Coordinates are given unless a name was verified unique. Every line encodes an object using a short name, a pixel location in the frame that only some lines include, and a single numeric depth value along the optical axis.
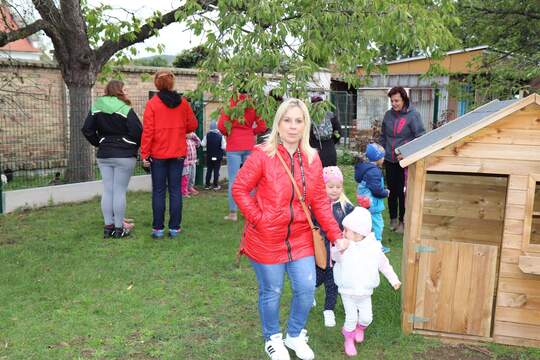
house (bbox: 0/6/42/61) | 42.30
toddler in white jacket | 3.79
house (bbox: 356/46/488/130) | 15.44
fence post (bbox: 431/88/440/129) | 14.27
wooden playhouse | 3.88
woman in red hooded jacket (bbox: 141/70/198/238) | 6.33
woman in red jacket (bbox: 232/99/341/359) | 3.50
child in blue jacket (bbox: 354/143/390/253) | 5.48
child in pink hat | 4.30
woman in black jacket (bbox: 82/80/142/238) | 6.32
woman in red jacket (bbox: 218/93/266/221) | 7.38
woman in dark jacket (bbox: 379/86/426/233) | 6.78
